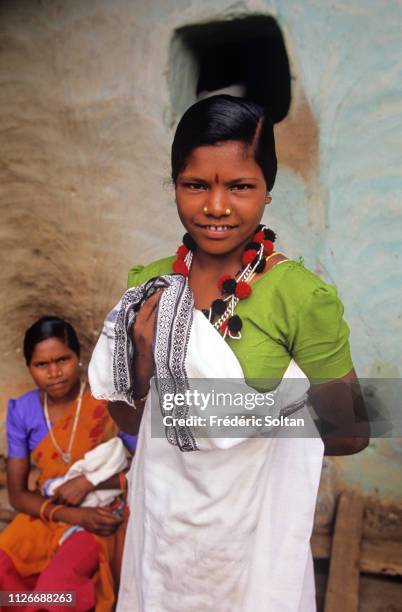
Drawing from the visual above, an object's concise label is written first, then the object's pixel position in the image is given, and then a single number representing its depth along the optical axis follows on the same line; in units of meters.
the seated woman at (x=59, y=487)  2.21
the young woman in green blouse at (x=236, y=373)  1.33
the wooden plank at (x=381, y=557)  2.53
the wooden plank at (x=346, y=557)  2.29
